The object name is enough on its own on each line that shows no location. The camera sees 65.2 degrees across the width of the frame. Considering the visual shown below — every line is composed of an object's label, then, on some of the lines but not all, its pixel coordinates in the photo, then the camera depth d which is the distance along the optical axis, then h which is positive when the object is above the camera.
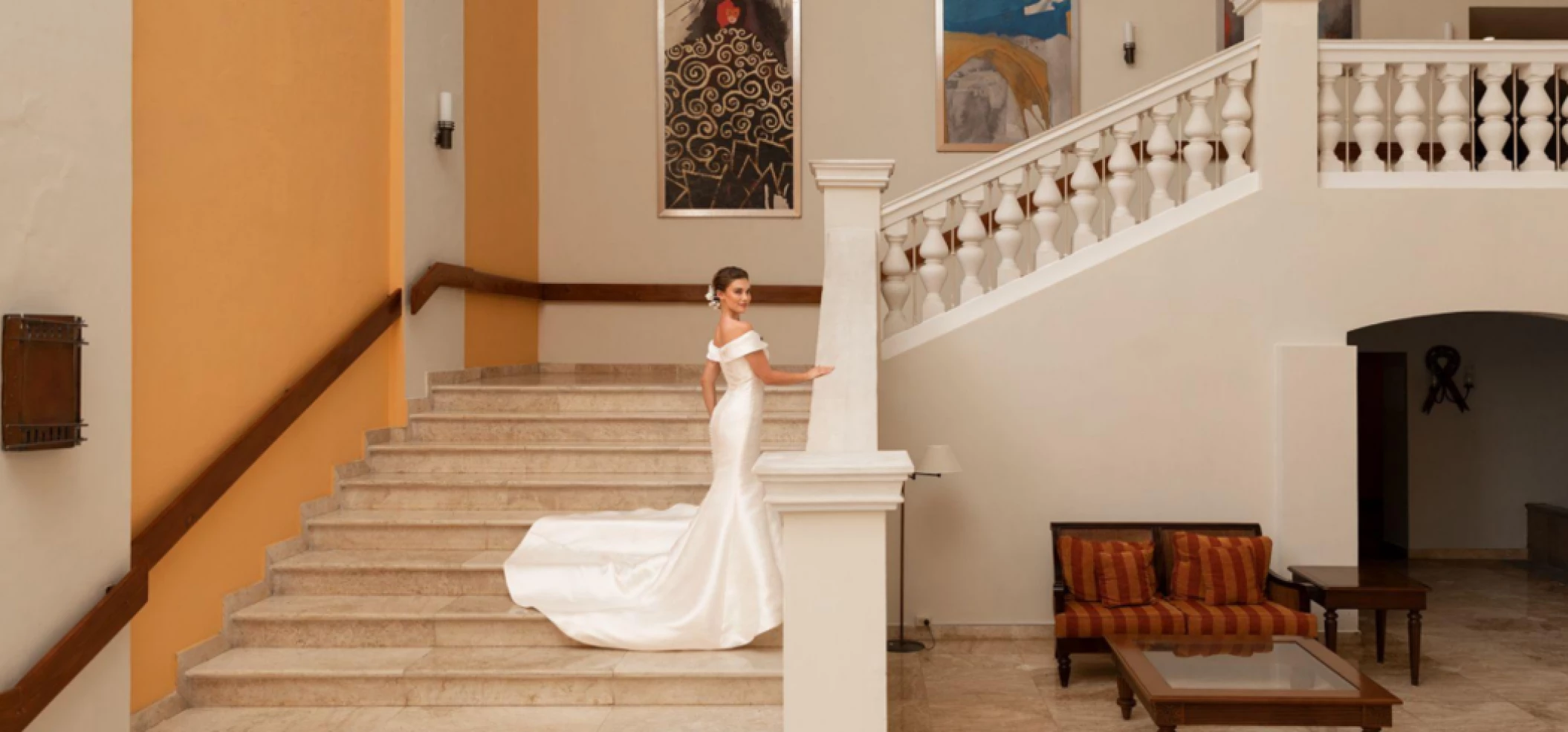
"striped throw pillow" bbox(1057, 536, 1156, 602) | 6.42 -0.99
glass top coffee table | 4.62 -1.23
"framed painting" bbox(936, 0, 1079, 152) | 9.30 +2.30
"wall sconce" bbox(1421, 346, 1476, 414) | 10.34 -0.05
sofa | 6.16 -1.25
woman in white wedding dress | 4.91 -0.80
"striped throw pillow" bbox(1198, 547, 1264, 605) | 6.47 -1.09
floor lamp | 6.44 -0.47
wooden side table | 6.13 -1.14
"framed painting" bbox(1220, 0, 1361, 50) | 9.27 +2.68
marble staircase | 4.60 -0.97
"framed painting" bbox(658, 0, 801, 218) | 9.34 +2.02
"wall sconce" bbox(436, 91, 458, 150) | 7.14 +1.46
